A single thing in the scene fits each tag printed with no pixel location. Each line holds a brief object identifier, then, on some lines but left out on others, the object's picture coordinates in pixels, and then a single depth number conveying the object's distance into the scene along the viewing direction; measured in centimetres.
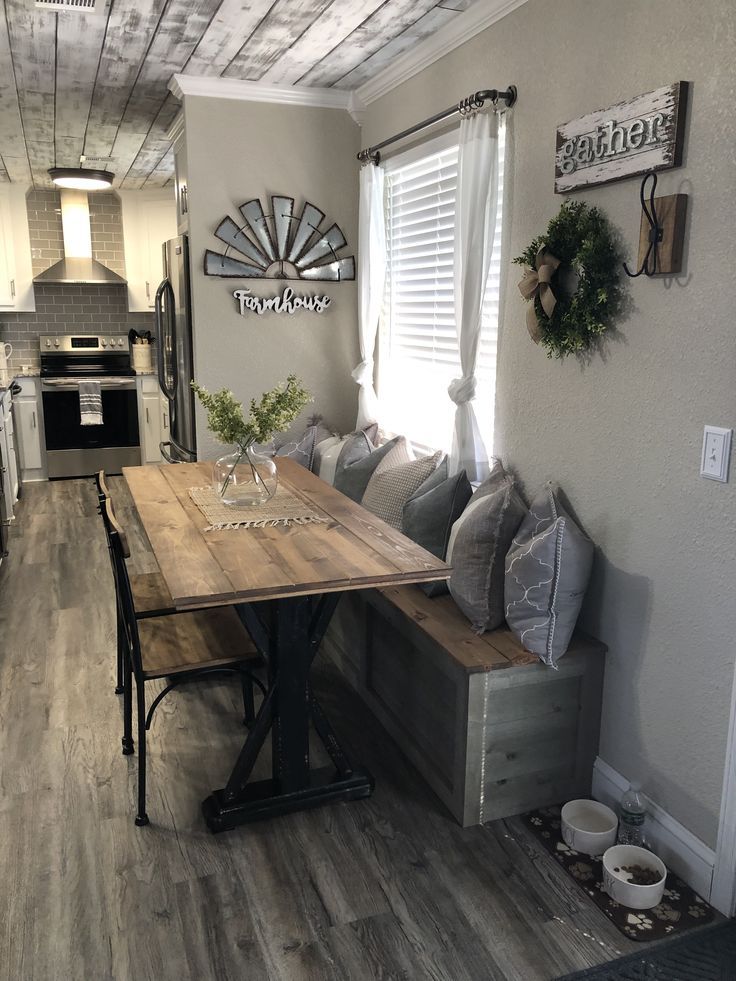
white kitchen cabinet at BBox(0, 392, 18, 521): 570
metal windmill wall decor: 416
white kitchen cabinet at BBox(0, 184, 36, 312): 706
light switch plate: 200
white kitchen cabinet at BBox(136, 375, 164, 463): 745
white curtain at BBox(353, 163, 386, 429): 409
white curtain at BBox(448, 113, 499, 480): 295
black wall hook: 213
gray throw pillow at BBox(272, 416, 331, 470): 432
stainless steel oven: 720
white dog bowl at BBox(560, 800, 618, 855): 234
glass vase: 296
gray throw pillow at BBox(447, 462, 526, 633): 259
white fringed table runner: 273
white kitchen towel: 722
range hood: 721
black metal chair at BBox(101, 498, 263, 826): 243
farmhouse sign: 424
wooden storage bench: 241
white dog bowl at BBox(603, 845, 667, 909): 212
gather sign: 207
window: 342
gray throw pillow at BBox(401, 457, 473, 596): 299
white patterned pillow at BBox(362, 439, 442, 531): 333
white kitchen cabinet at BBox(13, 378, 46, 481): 709
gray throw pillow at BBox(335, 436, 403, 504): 373
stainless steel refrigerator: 435
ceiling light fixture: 606
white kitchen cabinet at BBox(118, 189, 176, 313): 746
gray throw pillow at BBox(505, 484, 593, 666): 240
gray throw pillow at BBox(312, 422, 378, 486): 394
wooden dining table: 220
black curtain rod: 285
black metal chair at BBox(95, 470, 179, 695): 274
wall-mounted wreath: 234
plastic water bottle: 229
